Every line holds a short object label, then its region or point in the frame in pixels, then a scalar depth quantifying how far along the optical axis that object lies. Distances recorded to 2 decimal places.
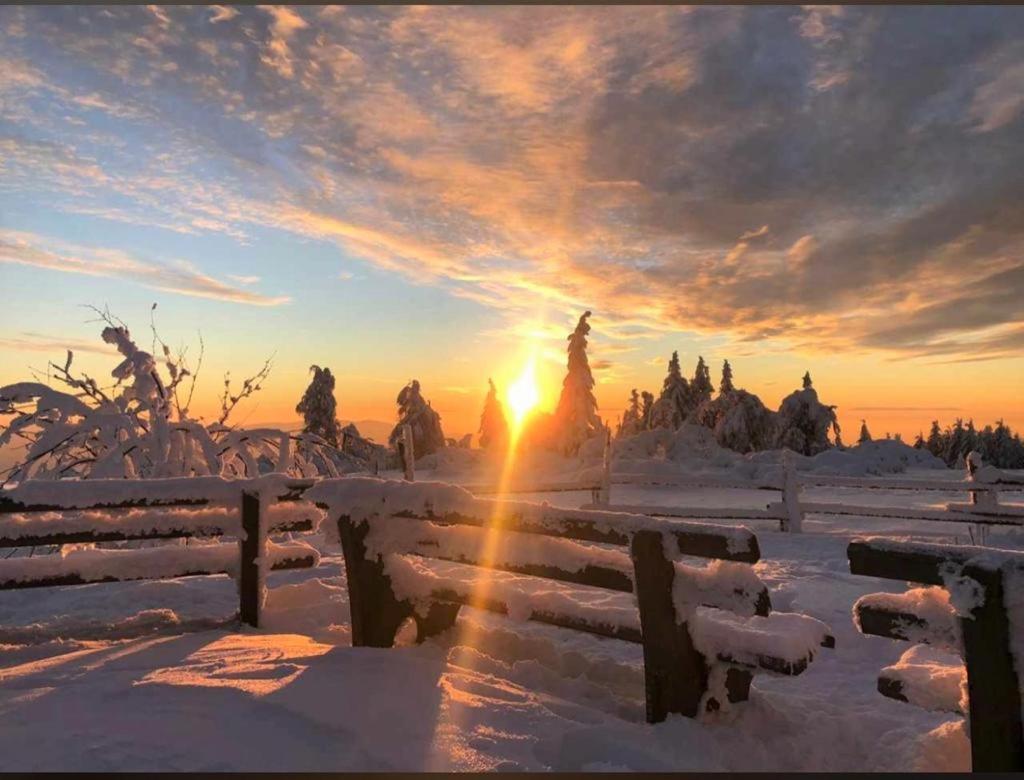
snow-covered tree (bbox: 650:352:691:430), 49.73
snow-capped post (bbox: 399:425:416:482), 16.67
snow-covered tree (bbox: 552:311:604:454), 41.03
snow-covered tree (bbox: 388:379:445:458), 43.97
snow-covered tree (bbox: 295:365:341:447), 40.94
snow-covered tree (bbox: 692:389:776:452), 39.44
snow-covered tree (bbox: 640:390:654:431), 59.42
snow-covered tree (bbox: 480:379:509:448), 52.12
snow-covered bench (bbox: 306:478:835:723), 4.08
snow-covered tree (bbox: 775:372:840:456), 37.84
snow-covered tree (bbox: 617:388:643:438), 72.12
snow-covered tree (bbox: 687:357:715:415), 50.56
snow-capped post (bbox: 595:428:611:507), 16.41
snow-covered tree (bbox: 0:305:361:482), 9.70
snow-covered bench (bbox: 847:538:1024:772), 3.20
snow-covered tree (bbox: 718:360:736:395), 49.12
